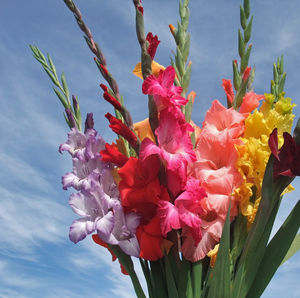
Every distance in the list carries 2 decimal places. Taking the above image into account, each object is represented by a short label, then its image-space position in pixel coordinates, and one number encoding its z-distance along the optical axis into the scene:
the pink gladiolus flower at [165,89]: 0.84
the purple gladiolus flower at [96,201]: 0.87
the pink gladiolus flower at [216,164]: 0.88
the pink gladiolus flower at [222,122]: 0.93
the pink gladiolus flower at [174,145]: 0.83
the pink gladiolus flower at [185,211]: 0.81
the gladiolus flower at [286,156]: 0.75
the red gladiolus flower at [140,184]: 0.86
